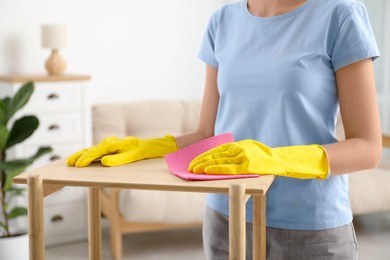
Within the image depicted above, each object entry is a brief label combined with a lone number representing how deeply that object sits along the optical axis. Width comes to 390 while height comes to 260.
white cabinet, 3.91
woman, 1.36
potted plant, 3.28
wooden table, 1.11
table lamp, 4.10
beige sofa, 3.60
